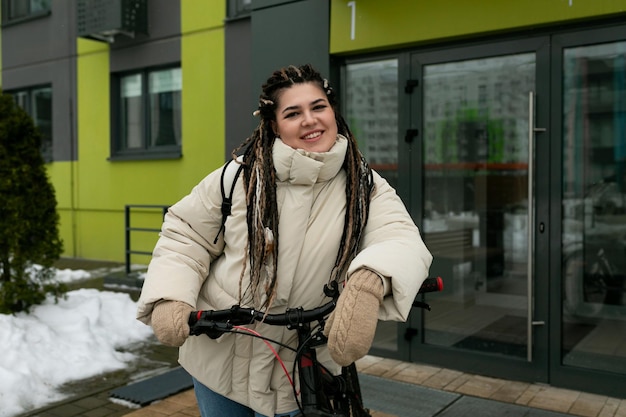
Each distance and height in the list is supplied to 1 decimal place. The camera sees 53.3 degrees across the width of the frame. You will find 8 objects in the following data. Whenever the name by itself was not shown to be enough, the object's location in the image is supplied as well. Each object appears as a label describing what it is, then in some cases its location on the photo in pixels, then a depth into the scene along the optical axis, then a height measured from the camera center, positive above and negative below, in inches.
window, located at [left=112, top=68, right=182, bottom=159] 387.5 +48.1
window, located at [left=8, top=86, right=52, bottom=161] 456.6 +61.1
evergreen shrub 226.7 -9.0
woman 83.7 -6.3
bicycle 76.8 -19.4
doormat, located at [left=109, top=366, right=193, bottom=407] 171.9 -57.2
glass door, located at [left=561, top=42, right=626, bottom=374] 176.9 -6.1
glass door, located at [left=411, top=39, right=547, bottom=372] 189.6 -3.1
